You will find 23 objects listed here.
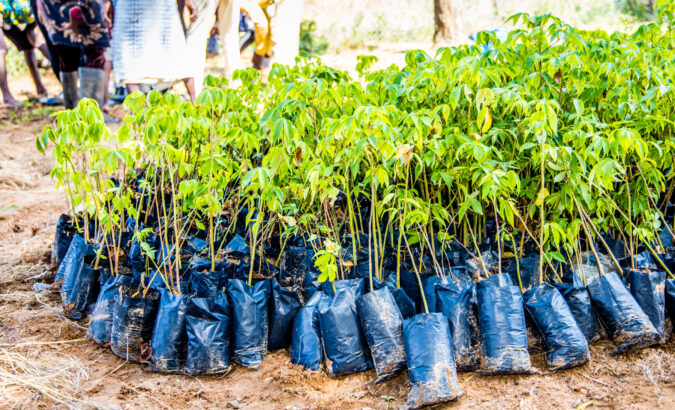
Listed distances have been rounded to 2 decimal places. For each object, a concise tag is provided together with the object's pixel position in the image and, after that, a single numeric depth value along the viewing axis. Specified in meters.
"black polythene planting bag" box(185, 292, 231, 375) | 2.28
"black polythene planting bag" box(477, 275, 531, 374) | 2.15
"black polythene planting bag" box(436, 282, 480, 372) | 2.23
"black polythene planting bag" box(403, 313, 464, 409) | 2.04
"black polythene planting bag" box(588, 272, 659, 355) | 2.23
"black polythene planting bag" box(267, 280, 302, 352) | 2.41
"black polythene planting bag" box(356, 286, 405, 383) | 2.20
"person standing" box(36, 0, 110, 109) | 5.21
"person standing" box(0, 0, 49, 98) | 6.66
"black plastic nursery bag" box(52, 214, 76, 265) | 3.10
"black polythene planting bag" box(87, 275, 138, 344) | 2.50
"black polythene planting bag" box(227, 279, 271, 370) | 2.33
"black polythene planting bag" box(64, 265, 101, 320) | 2.69
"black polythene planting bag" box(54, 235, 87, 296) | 2.81
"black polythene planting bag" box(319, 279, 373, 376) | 2.25
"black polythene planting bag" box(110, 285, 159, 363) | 2.38
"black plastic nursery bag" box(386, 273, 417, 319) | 2.39
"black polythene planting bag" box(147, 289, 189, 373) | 2.32
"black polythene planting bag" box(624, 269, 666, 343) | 2.34
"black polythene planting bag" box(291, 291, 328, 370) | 2.31
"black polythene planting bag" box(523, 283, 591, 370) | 2.18
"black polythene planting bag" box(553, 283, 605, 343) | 2.31
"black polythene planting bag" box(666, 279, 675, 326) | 2.34
